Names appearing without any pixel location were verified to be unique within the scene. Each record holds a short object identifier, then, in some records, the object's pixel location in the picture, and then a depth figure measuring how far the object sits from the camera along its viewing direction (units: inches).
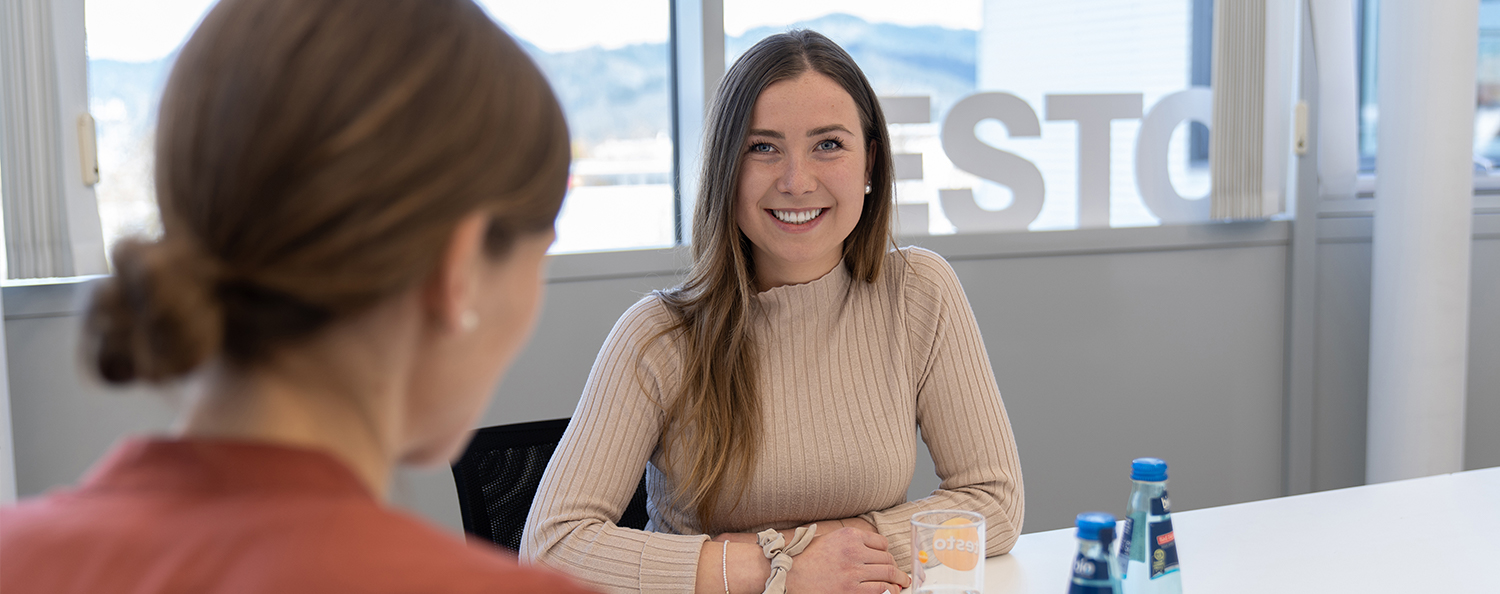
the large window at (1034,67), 121.8
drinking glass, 44.7
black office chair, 64.0
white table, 54.4
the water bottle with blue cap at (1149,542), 46.9
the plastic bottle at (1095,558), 38.8
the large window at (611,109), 112.9
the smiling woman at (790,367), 62.4
